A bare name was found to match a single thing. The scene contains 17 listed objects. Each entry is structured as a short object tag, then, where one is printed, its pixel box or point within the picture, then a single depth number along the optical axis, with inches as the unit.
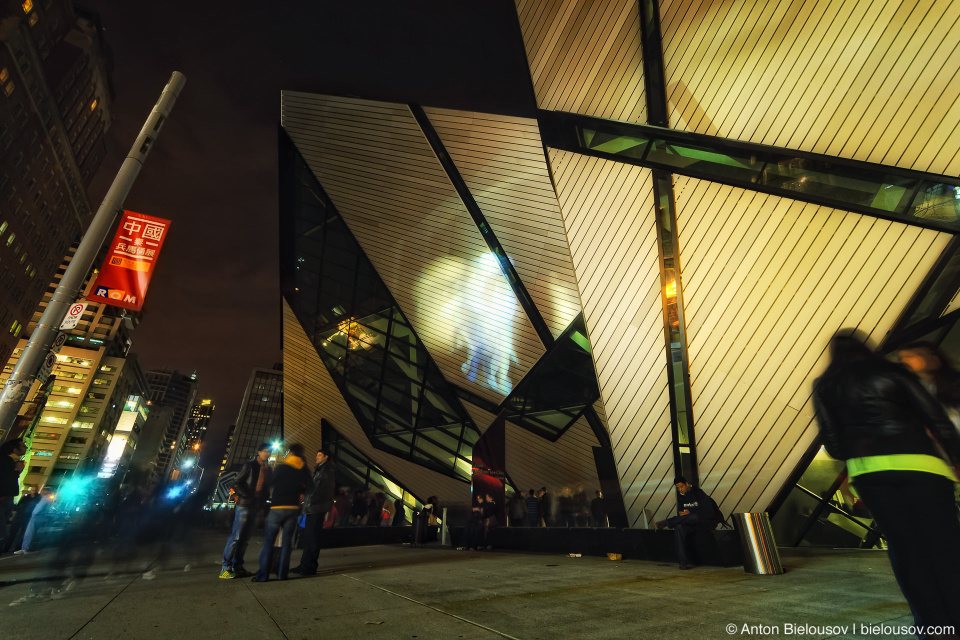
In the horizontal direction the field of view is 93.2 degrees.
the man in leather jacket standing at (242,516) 220.4
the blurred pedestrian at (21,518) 353.7
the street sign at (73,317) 246.1
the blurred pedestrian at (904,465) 72.5
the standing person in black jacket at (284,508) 211.2
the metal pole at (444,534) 512.4
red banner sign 270.6
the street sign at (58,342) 237.5
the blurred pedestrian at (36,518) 376.2
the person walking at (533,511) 440.5
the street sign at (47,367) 228.9
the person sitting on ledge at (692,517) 239.0
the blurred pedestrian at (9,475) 211.3
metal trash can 197.9
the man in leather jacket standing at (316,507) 229.3
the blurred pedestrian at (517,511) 464.8
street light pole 209.2
